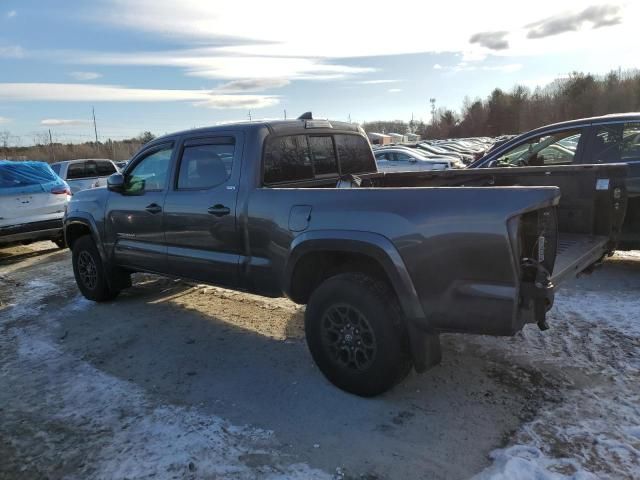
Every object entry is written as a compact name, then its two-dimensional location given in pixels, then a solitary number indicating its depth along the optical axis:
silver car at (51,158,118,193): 13.94
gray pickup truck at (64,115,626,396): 2.90
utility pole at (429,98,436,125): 89.94
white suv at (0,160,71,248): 8.93
